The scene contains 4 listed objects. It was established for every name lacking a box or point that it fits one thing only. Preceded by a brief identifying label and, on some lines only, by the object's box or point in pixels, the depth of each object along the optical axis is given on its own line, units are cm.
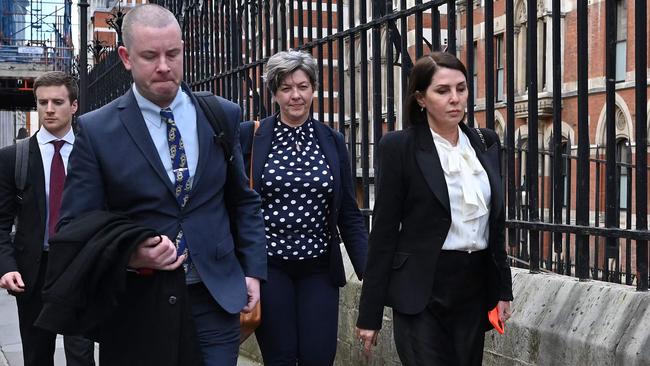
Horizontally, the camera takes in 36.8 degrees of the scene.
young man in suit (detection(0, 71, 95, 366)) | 555
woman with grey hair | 495
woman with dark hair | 389
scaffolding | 3572
